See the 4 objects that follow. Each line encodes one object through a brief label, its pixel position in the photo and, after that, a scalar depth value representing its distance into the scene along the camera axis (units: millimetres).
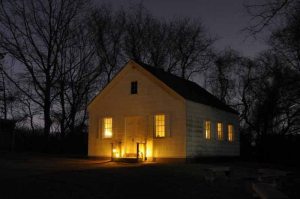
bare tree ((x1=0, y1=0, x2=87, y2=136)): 26830
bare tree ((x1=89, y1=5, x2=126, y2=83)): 30563
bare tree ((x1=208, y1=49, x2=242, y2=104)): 32405
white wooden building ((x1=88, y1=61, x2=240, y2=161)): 19276
